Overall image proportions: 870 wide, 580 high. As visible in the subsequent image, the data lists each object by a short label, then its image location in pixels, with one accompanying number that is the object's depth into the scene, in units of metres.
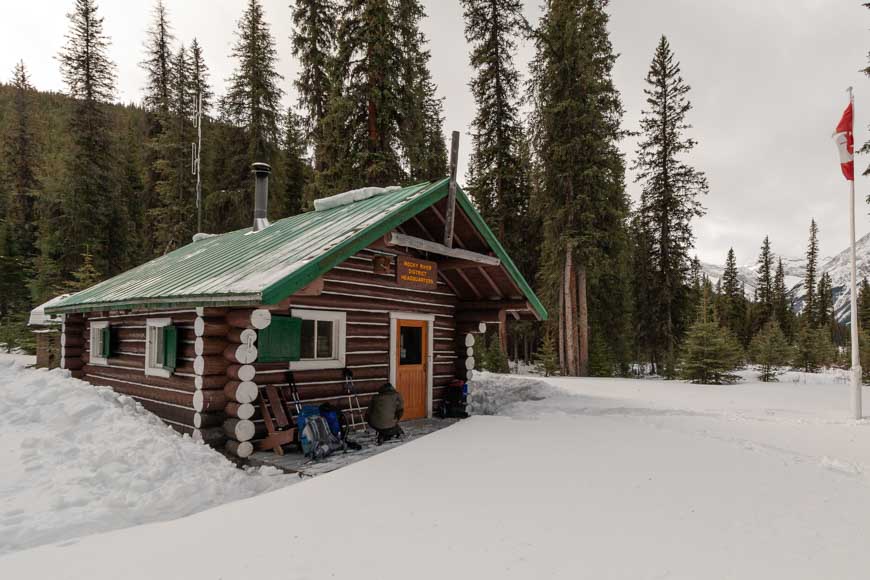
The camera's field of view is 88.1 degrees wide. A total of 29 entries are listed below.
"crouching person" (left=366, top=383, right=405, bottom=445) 7.37
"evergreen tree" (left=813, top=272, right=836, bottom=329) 52.85
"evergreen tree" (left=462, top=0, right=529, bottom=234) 23.19
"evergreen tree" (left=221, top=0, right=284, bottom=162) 24.33
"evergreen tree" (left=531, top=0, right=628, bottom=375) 18.80
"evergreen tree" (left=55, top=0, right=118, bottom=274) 24.45
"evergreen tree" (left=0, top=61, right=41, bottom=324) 32.19
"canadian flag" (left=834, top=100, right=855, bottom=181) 9.62
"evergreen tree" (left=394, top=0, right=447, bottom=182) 18.97
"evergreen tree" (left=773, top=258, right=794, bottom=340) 46.31
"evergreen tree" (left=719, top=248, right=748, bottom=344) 44.25
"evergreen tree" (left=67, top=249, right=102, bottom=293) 18.98
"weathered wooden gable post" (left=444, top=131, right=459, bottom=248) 7.87
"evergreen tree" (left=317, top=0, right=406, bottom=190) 18.22
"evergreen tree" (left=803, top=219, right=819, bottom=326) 53.28
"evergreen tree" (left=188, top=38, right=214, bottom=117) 28.34
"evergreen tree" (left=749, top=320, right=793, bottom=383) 18.80
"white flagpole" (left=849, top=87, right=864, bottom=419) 8.97
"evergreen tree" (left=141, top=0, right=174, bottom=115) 28.42
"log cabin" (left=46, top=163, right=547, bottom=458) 6.53
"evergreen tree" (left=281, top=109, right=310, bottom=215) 27.11
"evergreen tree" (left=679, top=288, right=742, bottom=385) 15.33
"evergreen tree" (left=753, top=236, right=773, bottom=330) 46.81
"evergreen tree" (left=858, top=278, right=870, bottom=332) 42.74
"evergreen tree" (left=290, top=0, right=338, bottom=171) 23.02
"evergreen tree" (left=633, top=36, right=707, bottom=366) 21.97
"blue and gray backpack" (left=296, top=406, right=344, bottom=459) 6.43
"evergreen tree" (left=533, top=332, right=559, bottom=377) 21.31
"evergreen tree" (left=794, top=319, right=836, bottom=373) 24.02
